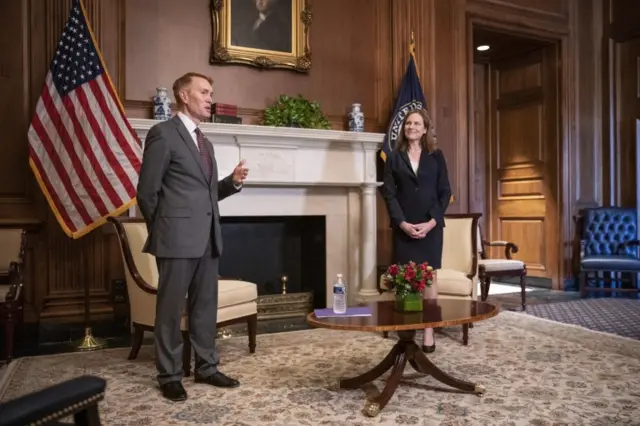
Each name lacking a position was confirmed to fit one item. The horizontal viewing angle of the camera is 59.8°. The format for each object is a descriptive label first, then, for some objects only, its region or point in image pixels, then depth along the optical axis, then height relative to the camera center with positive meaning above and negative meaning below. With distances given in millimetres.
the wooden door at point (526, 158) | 7117 +862
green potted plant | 5004 +978
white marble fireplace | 4859 +347
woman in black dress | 3604 +170
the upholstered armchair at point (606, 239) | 6419 -222
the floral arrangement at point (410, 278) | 2770 -287
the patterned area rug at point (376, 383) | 2496 -871
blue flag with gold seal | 5461 +1179
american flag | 4012 +593
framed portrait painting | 4914 +1723
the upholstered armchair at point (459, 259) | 4156 -310
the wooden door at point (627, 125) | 6988 +1213
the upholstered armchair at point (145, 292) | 3439 -442
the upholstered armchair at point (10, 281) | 3276 -387
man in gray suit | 2723 +20
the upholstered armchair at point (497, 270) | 5262 -480
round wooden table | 2490 -461
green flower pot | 2791 -407
